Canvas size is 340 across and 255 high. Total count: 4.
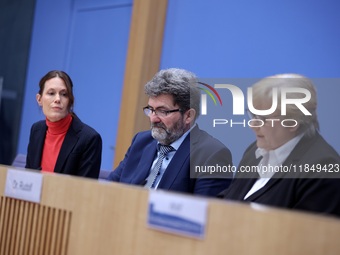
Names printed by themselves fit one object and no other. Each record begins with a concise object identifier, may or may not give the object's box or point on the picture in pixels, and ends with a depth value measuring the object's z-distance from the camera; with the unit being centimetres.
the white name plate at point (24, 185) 414
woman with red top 511
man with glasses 483
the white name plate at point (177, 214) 311
